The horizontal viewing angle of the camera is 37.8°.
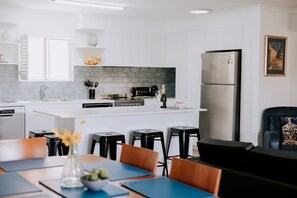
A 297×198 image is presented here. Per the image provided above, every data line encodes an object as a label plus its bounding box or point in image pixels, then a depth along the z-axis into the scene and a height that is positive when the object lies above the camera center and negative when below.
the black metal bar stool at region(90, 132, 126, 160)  5.22 -0.66
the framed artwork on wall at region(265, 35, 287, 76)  6.83 +0.54
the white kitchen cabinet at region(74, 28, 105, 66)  7.87 +0.75
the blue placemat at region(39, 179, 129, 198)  2.29 -0.57
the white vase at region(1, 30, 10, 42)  7.14 +0.83
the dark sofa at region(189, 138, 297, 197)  3.16 -0.62
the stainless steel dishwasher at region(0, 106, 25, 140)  6.80 -0.57
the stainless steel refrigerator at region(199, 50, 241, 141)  7.01 -0.10
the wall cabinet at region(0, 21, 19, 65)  7.17 +0.69
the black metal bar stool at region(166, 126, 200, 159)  5.92 -0.65
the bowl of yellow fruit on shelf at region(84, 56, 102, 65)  7.86 +0.49
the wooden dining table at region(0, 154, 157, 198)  2.33 -0.56
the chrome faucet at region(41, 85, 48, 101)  7.75 -0.08
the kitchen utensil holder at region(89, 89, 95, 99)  8.16 -0.11
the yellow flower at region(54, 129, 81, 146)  2.37 -0.28
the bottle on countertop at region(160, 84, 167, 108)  6.43 -0.15
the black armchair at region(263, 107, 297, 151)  6.63 -0.42
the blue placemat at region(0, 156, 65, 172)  2.89 -0.54
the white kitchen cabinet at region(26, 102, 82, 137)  7.05 -0.51
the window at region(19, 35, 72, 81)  7.46 +0.49
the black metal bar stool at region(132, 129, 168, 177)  5.55 -0.64
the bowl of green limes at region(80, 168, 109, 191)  2.31 -0.50
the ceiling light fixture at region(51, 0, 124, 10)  6.39 +1.26
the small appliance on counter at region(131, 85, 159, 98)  8.72 -0.07
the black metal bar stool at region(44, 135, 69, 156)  5.16 -0.68
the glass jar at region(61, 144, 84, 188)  2.44 -0.47
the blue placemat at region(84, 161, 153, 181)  2.71 -0.54
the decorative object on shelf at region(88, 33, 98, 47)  7.90 +0.86
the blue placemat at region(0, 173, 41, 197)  2.32 -0.56
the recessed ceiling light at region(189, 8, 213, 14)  7.02 +1.27
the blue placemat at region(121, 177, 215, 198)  2.34 -0.57
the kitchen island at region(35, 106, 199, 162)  5.47 -0.43
